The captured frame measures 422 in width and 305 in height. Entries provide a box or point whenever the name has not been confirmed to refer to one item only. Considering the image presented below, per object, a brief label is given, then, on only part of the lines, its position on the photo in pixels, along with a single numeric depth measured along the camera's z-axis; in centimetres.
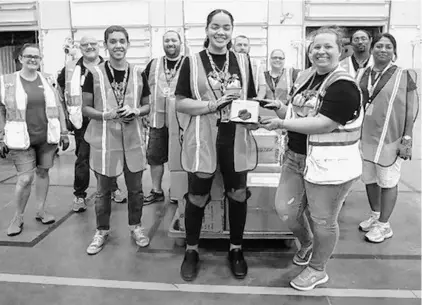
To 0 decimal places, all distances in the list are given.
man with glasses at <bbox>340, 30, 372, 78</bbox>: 391
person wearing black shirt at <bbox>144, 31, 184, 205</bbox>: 413
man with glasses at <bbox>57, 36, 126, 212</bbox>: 392
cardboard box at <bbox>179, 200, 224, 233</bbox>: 316
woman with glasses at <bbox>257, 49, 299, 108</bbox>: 439
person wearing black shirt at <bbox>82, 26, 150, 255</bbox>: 296
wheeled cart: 311
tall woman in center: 255
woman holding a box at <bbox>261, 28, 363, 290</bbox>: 227
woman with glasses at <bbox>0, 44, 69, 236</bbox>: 333
